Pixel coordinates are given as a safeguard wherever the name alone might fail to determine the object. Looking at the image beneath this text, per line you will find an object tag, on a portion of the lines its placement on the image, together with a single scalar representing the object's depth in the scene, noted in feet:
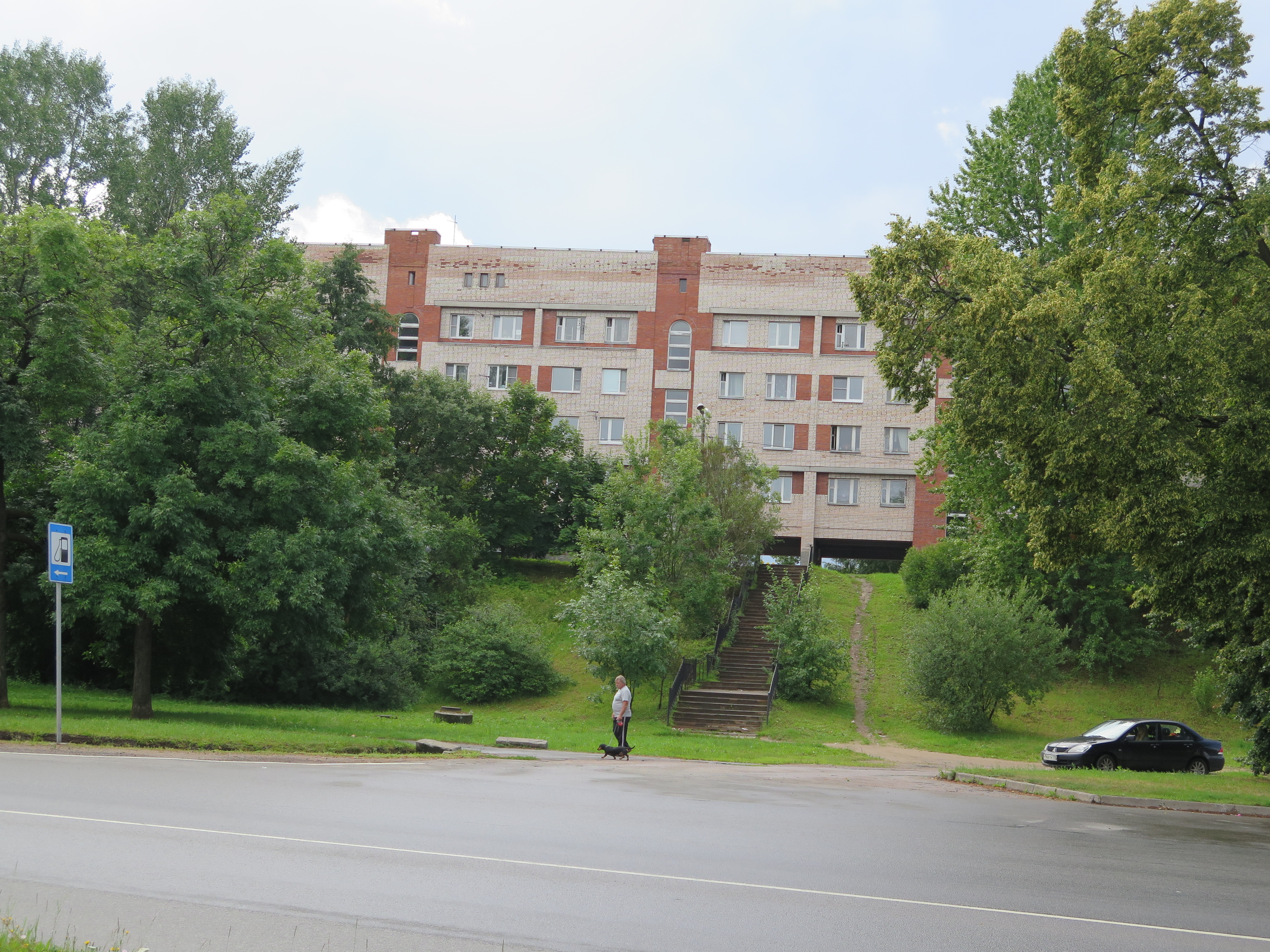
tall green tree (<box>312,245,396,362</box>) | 148.77
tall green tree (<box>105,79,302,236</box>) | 133.18
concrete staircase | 103.40
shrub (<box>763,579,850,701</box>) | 113.29
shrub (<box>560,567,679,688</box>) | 101.24
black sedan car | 81.46
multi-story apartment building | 175.52
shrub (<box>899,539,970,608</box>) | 138.92
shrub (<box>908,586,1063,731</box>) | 100.48
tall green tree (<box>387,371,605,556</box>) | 157.38
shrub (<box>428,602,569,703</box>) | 116.88
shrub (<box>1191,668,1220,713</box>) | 107.34
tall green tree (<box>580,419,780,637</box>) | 118.83
